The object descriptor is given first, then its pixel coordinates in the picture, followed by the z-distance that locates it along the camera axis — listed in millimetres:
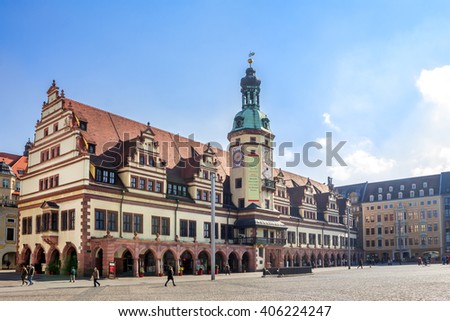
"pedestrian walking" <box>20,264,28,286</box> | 41172
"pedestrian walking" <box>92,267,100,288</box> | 39375
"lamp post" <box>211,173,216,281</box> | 49925
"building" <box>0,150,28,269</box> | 81438
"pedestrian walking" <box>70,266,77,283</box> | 43738
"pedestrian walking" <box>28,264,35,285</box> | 41469
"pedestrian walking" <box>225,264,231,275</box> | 62719
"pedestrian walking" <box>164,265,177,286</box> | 39281
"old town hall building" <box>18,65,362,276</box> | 54219
